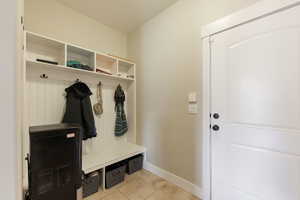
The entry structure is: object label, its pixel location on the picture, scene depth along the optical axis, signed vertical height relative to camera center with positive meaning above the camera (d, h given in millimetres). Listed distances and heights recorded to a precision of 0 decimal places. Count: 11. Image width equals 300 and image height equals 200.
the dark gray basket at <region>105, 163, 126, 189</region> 1884 -1061
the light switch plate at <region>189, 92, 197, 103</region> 1762 +36
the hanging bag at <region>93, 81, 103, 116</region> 2297 -65
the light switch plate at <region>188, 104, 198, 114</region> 1754 -110
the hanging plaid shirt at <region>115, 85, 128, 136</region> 2557 -246
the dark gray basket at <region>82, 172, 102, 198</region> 1696 -1060
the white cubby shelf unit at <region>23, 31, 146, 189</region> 1747 +201
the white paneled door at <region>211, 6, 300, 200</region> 1135 -94
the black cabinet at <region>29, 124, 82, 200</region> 1054 -507
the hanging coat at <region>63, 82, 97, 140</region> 1931 -122
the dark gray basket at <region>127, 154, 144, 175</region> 2256 -1079
